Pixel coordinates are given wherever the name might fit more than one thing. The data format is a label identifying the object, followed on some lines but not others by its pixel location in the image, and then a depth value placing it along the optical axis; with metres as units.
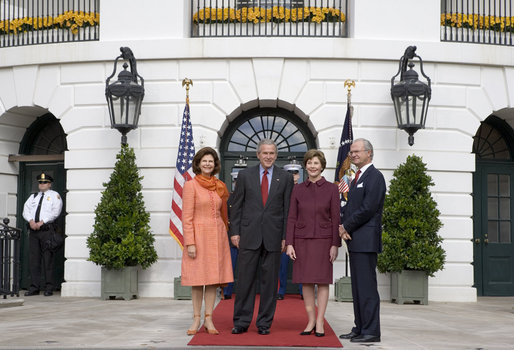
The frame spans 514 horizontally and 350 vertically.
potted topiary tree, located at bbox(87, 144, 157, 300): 11.76
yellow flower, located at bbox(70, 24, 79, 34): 13.27
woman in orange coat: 7.52
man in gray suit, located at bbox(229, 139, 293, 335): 7.54
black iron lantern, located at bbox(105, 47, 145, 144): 12.04
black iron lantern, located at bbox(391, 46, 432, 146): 11.91
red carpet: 6.93
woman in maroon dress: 7.36
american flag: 12.00
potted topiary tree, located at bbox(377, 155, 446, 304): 11.62
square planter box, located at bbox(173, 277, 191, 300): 11.95
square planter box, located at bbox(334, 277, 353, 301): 11.88
